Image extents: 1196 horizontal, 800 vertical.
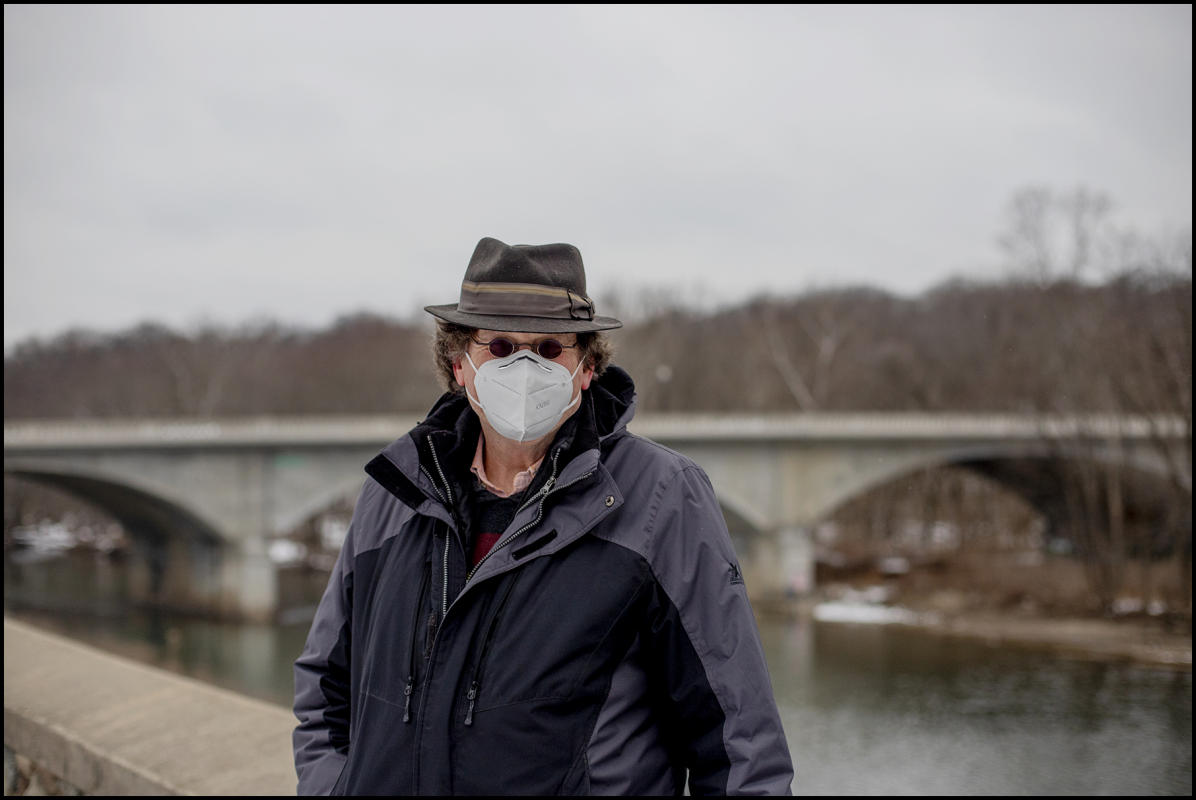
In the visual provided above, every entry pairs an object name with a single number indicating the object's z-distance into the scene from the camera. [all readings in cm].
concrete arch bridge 2694
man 174
